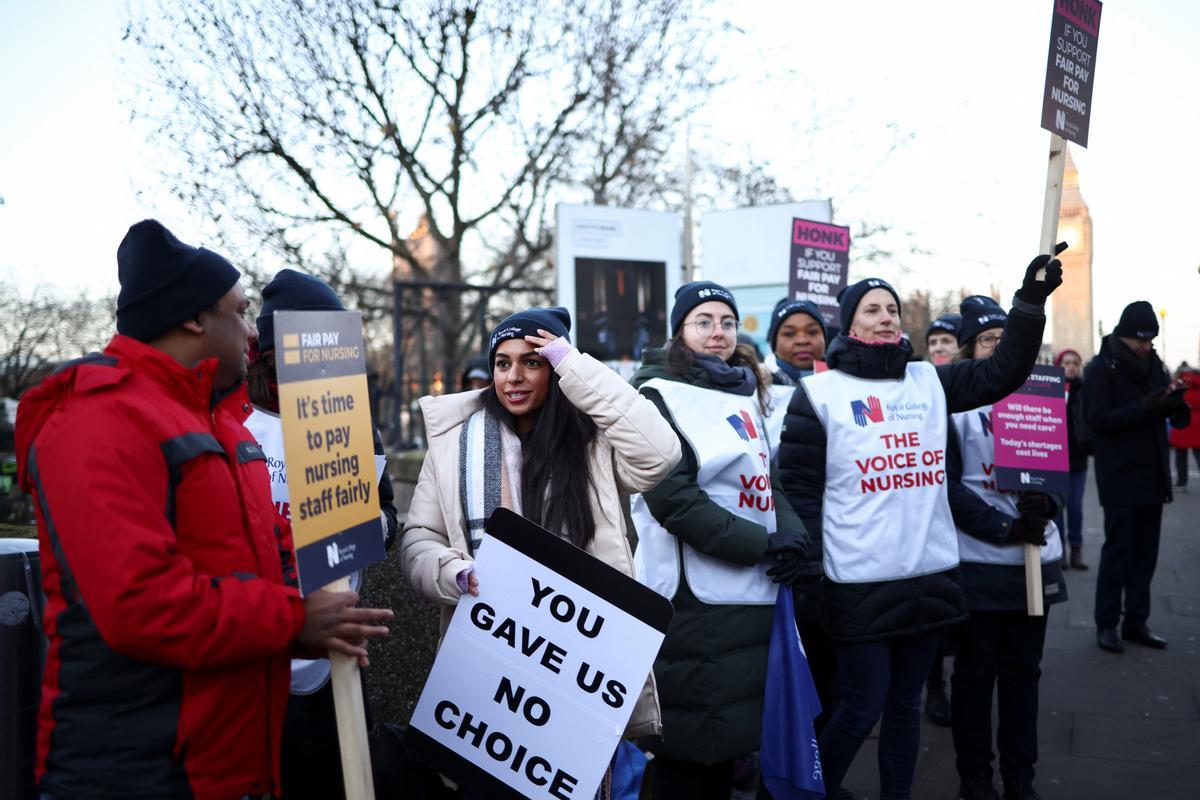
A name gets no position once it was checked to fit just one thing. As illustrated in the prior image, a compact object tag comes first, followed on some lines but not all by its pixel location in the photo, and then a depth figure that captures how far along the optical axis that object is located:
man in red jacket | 1.84
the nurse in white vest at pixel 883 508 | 3.75
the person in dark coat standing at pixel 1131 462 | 6.66
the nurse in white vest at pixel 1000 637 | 4.21
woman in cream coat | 2.88
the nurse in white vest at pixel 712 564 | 3.41
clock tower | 52.37
